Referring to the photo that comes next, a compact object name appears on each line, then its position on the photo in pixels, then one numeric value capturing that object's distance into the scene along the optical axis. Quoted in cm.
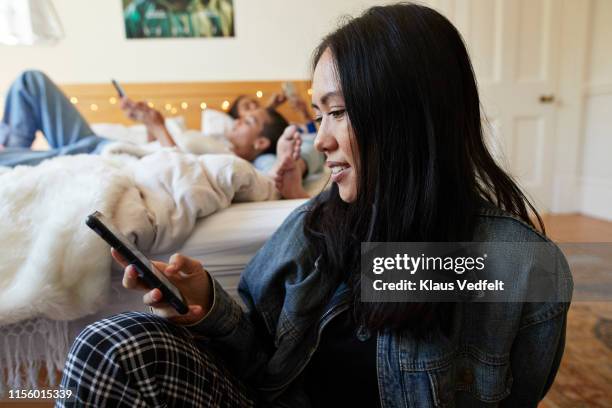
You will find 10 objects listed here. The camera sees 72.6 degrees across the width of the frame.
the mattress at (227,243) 81
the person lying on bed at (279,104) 231
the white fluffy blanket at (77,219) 68
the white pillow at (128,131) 196
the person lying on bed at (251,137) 160
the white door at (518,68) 261
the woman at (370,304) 48
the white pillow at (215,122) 218
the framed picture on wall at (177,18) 253
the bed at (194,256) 73
